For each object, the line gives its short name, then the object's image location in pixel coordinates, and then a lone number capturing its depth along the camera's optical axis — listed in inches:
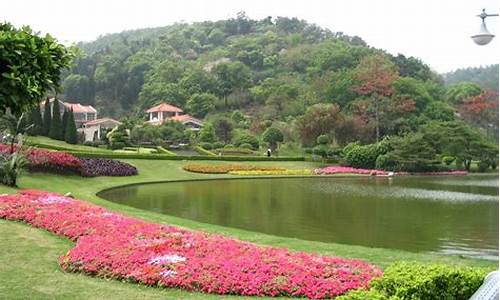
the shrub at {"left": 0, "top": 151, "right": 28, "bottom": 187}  720.0
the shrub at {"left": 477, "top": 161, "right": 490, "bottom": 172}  1646.2
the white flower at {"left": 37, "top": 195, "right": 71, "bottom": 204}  539.6
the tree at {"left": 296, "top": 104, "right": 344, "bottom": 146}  1841.8
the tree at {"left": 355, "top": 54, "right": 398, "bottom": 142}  2005.4
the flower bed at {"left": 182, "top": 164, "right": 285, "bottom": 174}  1296.8
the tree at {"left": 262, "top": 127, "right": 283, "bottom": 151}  1962.4
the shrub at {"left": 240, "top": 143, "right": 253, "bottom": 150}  1945.1
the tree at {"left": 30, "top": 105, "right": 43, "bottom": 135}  1701.5
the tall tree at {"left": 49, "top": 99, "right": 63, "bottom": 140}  1712.6
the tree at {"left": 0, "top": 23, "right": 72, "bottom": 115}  202.4
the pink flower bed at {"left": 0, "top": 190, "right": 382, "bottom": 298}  281.4
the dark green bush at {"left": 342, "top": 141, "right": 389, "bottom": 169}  1569.4
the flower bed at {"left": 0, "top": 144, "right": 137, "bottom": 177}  926.4
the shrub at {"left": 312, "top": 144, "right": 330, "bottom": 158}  1663.4
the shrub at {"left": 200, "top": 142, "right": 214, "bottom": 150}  1963.6
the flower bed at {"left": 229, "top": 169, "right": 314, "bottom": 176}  1328.7
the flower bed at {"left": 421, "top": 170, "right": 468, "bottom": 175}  1542.3
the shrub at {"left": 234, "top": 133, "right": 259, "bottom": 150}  1998.0
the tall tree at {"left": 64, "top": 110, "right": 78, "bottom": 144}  1689.2
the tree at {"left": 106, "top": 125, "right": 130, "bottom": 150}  1716.3
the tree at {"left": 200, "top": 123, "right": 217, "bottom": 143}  2063.2
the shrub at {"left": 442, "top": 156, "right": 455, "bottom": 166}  1668.3
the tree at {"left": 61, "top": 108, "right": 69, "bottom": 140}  1721.7
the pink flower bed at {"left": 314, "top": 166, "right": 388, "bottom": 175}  1444.0
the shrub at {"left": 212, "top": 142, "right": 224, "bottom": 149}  1975.9
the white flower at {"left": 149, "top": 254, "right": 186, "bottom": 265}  309.6
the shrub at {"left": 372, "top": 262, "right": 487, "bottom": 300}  187.6
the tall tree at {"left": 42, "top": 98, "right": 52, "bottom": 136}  1738.4
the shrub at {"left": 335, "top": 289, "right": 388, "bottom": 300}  166.4
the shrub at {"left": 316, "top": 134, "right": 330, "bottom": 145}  1740.9
